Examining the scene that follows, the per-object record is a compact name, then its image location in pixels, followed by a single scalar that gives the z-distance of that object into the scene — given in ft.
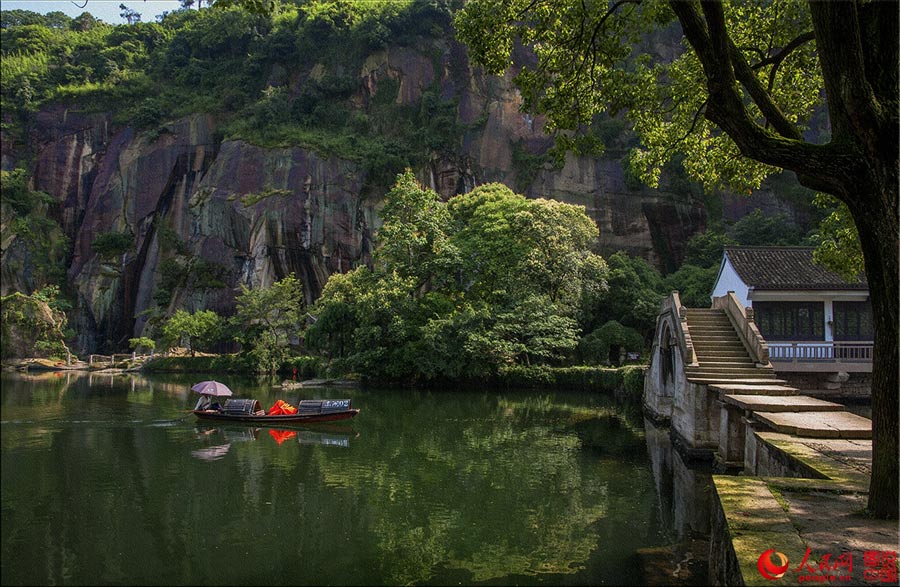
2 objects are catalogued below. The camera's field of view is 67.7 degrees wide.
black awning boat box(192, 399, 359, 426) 68.28
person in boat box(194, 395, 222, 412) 70.18
